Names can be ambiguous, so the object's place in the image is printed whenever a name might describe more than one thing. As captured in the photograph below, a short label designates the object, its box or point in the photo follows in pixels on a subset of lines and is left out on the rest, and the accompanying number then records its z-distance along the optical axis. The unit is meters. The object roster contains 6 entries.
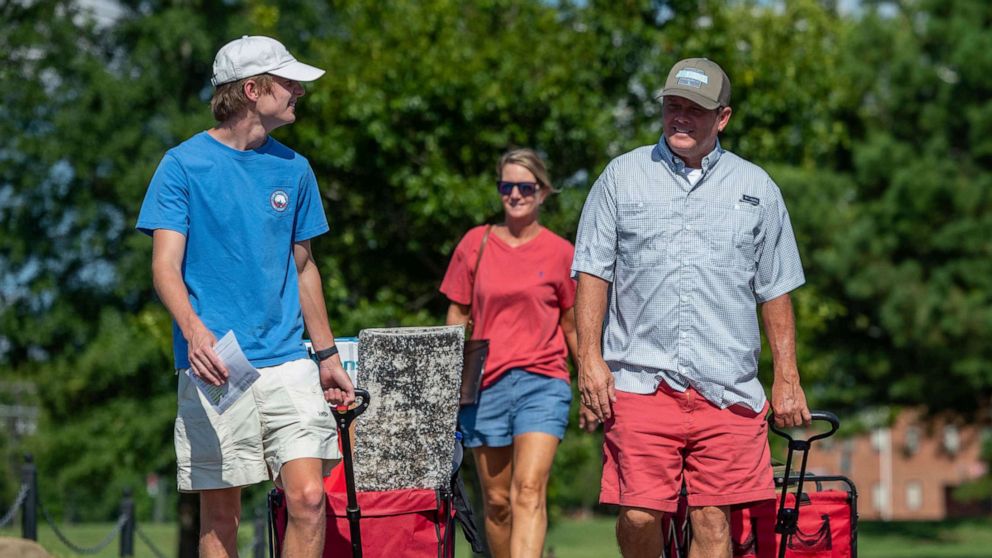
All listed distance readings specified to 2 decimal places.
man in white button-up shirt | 11.08
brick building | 177.37
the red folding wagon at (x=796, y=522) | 11.64
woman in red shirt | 14.24
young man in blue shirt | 10.08
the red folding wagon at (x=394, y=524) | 12.00
